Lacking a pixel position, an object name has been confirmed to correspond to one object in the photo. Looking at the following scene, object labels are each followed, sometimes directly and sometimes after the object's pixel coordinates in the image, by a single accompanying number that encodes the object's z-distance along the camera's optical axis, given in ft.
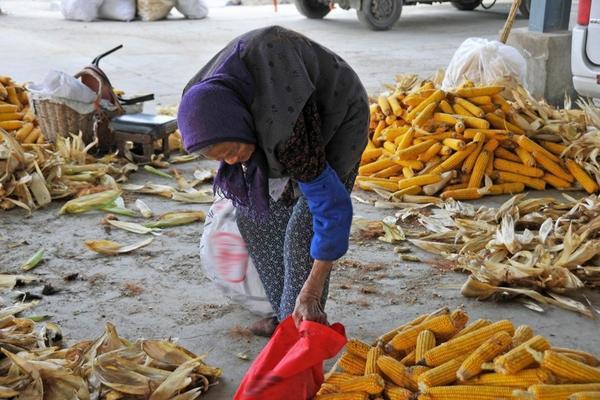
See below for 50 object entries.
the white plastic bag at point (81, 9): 53.67
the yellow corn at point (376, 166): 19.75
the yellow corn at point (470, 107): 19.35
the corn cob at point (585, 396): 8.10
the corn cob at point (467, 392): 8.61
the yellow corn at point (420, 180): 18.65
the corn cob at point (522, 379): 8.61
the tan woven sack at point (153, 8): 54.24
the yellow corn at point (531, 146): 18.97
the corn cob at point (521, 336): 9.41
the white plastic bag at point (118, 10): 54.29
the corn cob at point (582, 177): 18.44
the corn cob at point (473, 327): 9.86
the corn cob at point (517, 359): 8.70
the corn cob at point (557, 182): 18.93
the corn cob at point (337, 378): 9.30
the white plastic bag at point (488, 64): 21.70
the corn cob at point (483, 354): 8.86
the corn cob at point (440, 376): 8.80
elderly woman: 8.04
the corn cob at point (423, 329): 9.74
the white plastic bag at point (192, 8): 55.36
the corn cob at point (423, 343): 9.36
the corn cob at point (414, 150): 19.21
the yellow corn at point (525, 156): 18.90
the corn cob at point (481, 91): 19.80
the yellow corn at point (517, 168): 18.83
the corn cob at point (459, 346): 9.18
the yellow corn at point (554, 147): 19.33
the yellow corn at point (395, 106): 20.40
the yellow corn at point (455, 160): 18.84
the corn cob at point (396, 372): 9.05
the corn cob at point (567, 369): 8.64
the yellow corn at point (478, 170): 18.62
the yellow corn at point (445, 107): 19.74
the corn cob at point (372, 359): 9.30
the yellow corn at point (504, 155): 19.26
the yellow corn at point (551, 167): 18.93
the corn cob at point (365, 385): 8.90
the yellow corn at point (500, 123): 19.36
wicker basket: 21.21
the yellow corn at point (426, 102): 19.87
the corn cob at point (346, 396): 8.94
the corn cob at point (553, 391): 8.25
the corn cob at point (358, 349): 9.72
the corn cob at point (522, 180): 18.85
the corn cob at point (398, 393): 8.80
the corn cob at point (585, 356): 9.48
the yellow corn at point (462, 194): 18.25
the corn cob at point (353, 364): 9.59
